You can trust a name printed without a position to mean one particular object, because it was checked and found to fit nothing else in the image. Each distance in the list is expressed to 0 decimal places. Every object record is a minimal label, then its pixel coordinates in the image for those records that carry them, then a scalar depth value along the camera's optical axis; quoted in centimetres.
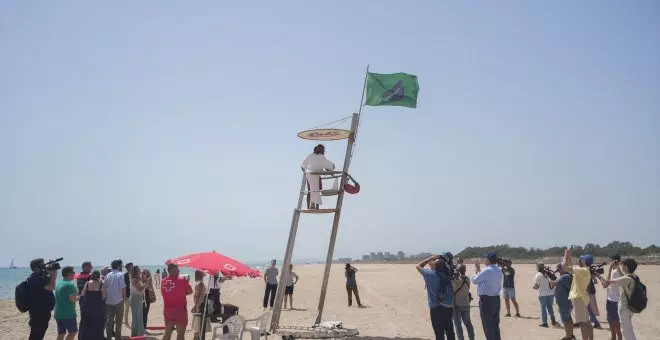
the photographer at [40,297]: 854
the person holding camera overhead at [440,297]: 804
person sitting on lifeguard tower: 1218
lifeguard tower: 1195
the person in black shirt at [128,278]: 1047
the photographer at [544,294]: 1273
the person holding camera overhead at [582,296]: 898
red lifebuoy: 1245
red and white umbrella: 970
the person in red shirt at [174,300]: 937
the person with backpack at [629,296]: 816
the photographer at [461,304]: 951
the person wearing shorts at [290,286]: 1874
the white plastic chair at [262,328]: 1010
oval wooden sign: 1247
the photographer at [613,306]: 941
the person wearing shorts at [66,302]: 873
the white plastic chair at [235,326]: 1002
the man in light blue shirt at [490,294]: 863
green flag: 1257
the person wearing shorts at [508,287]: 1436
